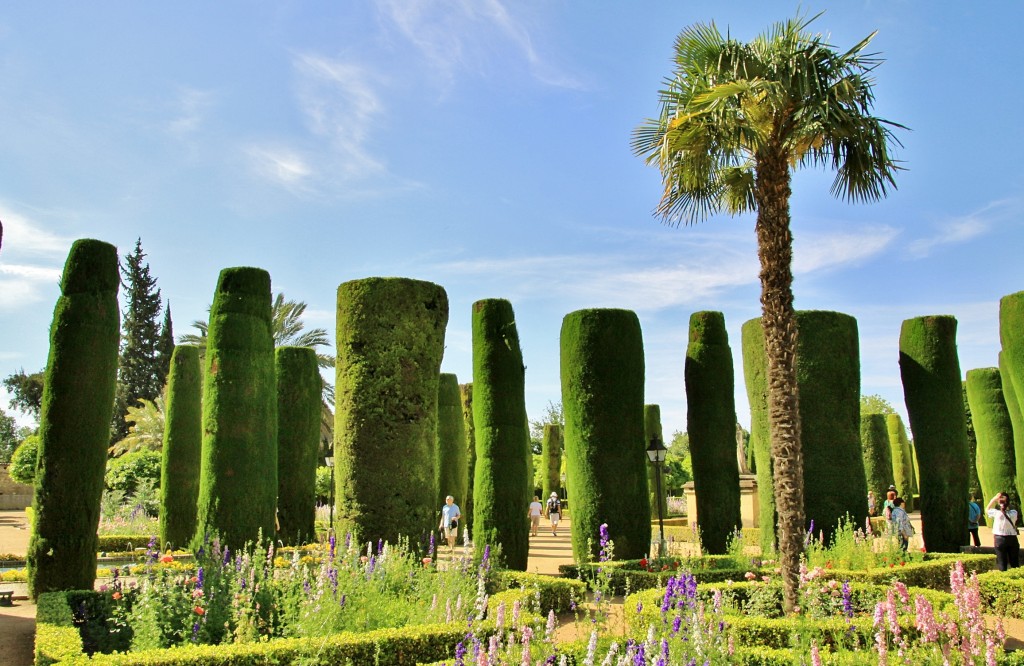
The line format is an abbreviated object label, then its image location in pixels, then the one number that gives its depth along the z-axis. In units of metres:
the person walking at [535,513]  22.50
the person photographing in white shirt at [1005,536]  11.50
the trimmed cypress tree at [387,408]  10.50
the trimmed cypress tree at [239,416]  13.97
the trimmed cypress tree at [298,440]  17.70
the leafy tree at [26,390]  56.91
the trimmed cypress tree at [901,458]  32.12
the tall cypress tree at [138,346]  54.22
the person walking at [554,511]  27.22
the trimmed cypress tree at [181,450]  17.02
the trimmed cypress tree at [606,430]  13.51
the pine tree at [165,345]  55.22
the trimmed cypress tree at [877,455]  26.34
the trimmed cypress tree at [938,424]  15.12
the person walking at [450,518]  15.16
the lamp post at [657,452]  16.24
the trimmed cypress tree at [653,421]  27.17
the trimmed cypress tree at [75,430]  10.42
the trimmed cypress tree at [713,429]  15.30
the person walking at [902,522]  13.30
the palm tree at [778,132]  9.36
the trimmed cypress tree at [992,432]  20.41
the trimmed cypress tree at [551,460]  32.09
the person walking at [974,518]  16.17
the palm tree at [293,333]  38.31
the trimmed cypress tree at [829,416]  13.65
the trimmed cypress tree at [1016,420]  18.31
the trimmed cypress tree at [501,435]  13.84
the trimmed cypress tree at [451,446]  20.28
